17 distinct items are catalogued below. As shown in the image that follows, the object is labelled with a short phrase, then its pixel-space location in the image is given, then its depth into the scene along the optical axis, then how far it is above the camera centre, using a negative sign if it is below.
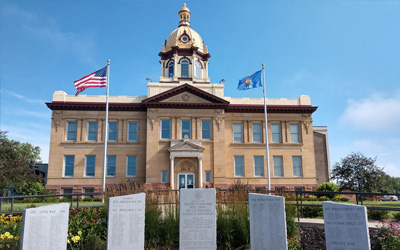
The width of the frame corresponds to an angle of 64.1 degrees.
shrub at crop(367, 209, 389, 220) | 14.44 -1.55
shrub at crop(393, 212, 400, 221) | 13.09 -1.55
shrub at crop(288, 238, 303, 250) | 10.34 -2.07
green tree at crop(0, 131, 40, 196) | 27.77 +1.08
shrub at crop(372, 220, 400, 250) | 9.51 -1.74
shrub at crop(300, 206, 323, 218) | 15.50 -1.57
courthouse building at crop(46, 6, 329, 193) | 32.81 +4.33
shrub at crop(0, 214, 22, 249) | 9.36 -1.59
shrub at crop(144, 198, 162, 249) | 10.55 -1.50
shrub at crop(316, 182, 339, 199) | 31.61 -0.68
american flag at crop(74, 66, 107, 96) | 27.02 +8.49
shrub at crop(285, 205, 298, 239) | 11.05 -1.56
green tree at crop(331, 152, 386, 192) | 28.78 +0.52
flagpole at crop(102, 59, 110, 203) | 28.25 +9.11
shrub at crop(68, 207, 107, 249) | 10.04 -1.57
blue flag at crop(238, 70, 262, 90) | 29.19 +8.97
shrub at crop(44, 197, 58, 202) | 28.31 -1.57
